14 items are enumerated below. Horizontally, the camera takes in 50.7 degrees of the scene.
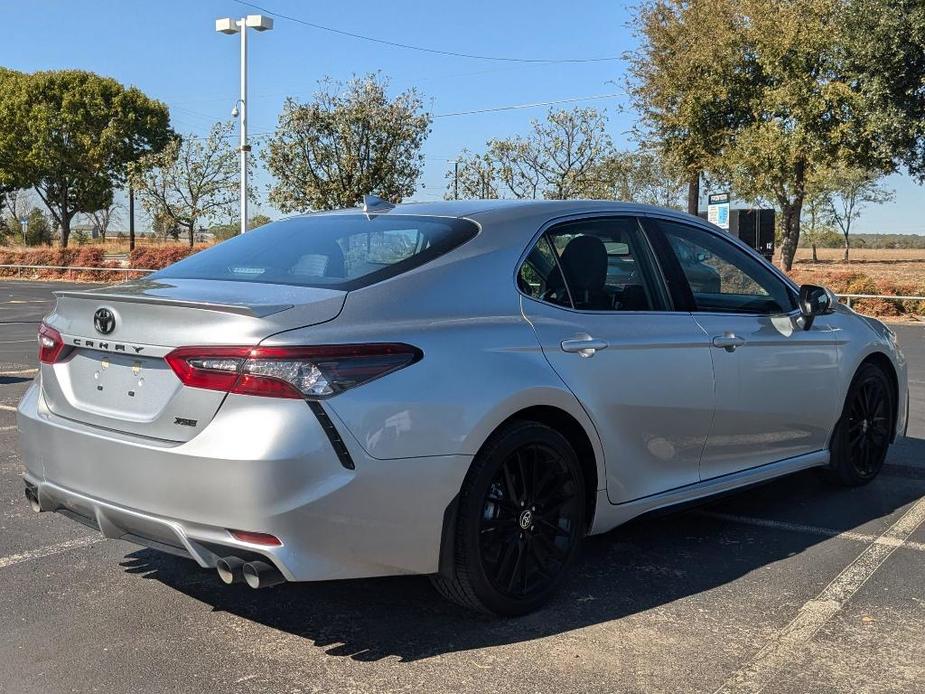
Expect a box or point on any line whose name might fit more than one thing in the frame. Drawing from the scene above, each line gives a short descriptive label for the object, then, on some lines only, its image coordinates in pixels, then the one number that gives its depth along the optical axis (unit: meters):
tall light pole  24.02
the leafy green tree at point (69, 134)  55.31
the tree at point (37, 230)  63.53
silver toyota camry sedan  3.06
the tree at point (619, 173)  33.66
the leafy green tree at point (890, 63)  19.11
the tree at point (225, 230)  48.23
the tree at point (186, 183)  46.59
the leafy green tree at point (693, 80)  27.86
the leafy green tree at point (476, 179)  36.12
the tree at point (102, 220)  70.06
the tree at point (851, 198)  63.44
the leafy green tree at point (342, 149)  32.25
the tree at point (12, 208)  63.31
